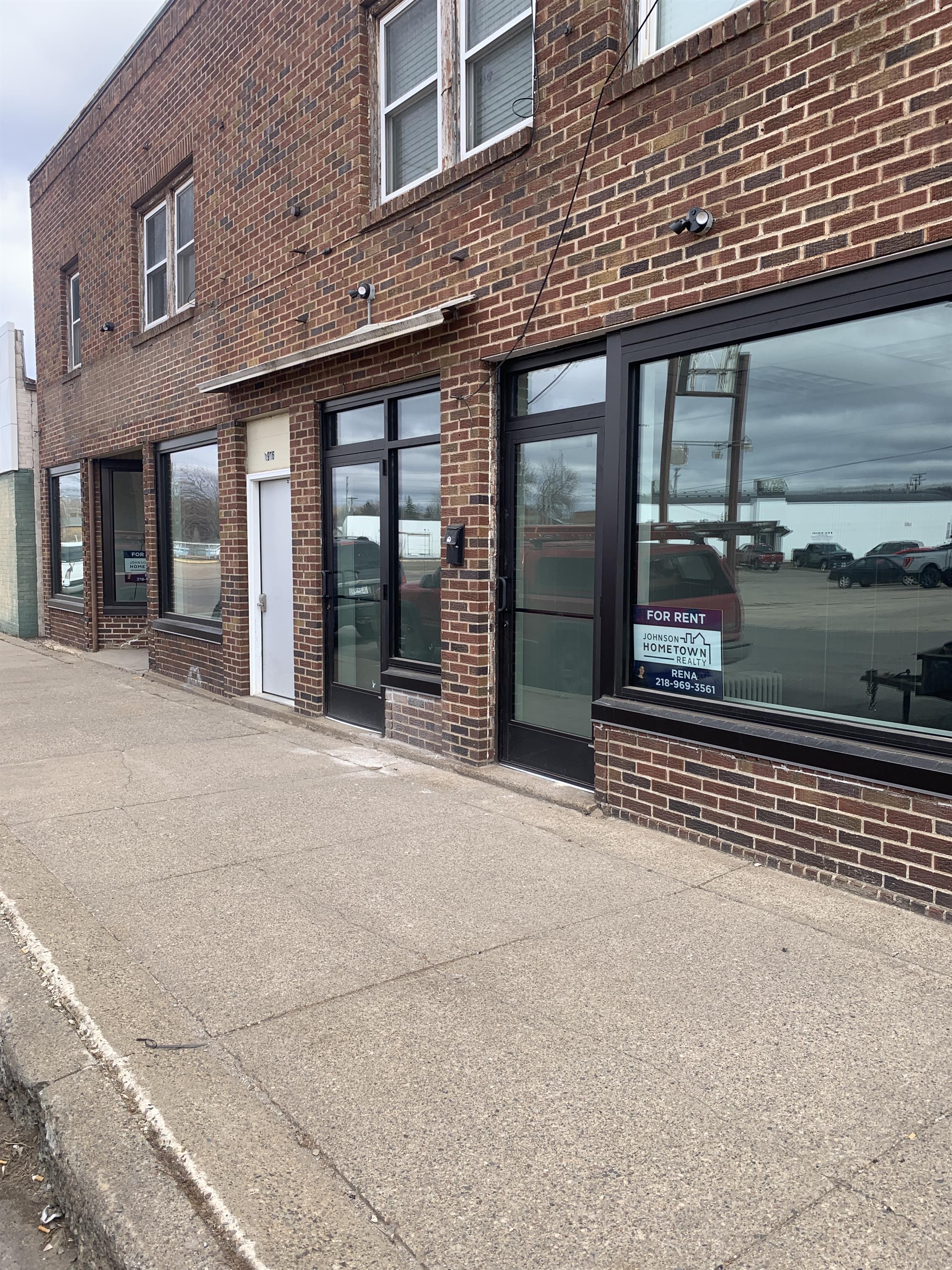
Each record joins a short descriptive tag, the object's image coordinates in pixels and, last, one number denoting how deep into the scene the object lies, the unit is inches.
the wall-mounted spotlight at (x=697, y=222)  184.5
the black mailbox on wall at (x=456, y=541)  253.6
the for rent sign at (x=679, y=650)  196.5
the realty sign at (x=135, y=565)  564.7
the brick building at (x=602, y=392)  163.5
